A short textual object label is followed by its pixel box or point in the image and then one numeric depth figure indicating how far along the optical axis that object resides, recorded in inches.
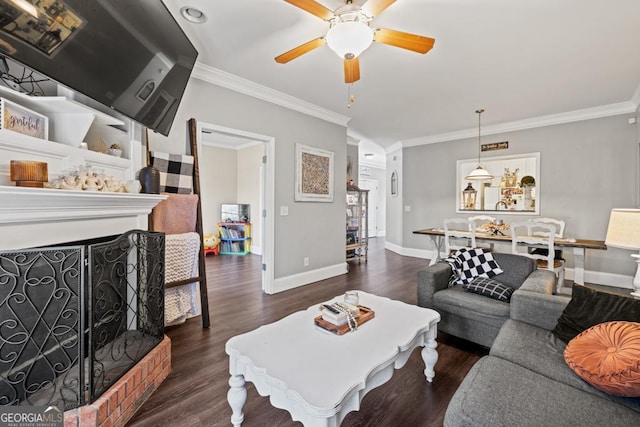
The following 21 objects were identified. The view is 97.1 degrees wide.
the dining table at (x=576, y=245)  125.3
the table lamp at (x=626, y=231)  59.9
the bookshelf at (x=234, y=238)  248.4
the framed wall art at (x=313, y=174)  155.5
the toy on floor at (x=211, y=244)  237.1
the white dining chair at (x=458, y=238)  151.0
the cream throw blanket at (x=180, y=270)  100.7
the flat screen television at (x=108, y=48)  46.0
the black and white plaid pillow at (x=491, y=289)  87.5
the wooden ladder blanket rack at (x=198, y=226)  105.1
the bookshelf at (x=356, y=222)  217.0
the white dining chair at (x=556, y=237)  145.1
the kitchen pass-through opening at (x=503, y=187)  189.3
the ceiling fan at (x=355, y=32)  65.7
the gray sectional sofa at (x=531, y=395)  40.1
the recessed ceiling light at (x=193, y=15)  81.2
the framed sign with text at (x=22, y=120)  52.6
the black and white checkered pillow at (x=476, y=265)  99.6
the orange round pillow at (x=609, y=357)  41.9
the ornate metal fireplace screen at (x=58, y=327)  52.2
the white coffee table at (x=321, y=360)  43.4
